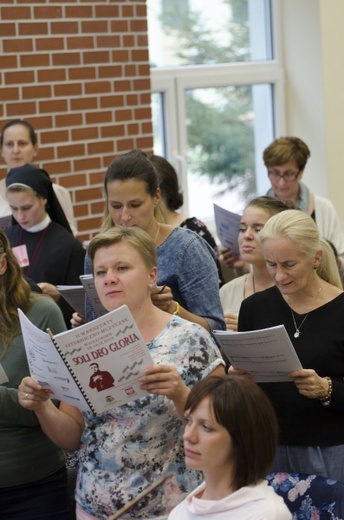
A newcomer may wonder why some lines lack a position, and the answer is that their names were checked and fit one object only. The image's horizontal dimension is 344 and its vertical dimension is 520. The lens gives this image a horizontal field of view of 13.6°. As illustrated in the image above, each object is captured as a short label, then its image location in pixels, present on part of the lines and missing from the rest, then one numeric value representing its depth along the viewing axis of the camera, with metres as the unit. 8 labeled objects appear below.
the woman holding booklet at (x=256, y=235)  5.70
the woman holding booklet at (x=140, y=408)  3.91
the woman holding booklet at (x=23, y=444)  4.63
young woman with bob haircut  3.19
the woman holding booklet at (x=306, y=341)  4.40
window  9.90
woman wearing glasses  7.84
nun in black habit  6.49
